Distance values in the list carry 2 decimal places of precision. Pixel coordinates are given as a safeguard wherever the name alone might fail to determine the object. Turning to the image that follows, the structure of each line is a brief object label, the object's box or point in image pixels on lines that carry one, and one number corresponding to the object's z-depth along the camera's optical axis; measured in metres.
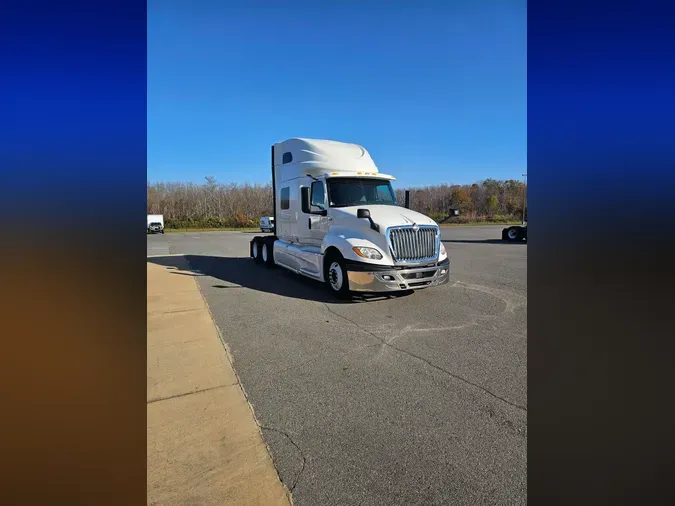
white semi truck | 6.35
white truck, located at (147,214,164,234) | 33.62
